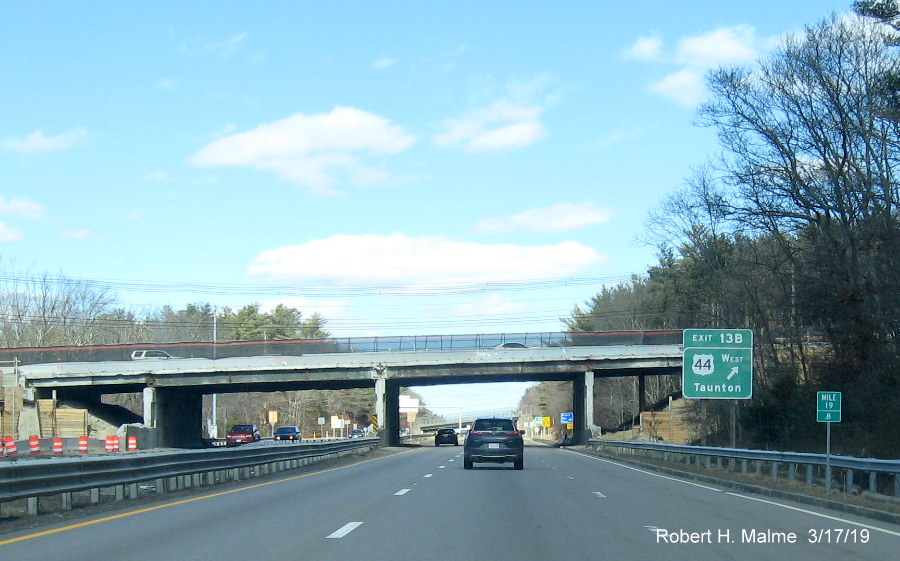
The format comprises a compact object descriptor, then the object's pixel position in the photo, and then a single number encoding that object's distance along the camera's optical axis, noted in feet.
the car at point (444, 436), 266.36
